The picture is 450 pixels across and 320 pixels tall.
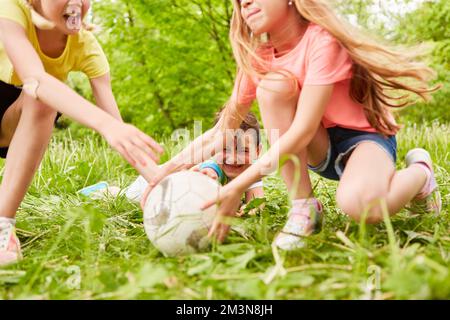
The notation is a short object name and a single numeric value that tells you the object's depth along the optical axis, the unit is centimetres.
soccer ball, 205
